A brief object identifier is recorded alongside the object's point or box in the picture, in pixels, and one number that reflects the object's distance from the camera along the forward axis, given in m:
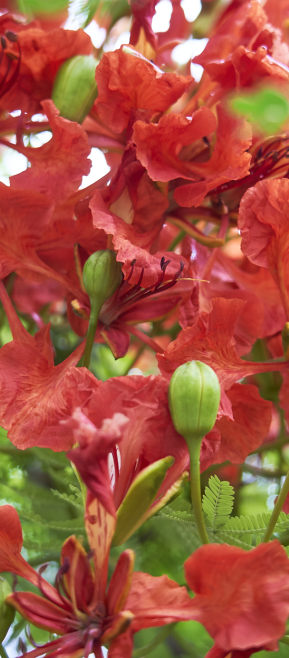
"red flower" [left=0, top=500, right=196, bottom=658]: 0.42
